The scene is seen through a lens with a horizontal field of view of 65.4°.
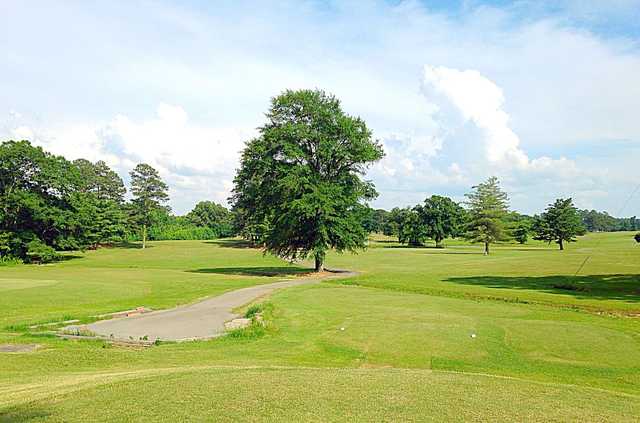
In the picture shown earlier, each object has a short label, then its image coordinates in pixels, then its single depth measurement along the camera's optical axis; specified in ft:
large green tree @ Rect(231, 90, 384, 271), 146.82
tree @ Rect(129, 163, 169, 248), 341.41
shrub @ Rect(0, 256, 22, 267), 211.61
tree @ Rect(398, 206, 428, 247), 402.54
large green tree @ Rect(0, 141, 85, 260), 220.23
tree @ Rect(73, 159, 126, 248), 247.29
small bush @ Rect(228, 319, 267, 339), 56.34
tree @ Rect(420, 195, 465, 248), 403.67
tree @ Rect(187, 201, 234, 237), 565.94
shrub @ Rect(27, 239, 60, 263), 218.59
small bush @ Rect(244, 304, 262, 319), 70.73
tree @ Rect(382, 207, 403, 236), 507.79
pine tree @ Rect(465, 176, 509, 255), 293.64
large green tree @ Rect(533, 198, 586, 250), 332.80
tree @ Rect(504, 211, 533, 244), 406.52
